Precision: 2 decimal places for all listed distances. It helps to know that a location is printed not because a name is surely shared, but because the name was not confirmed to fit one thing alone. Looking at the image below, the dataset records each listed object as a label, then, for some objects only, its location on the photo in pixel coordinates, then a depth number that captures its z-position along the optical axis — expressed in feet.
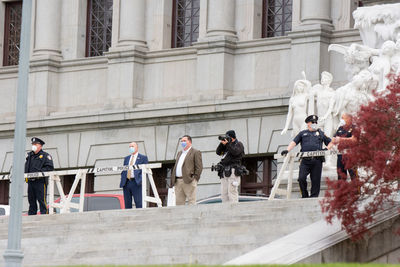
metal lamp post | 81.21
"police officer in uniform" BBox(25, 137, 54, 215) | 112.47
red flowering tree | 88.48
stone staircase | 91.45
